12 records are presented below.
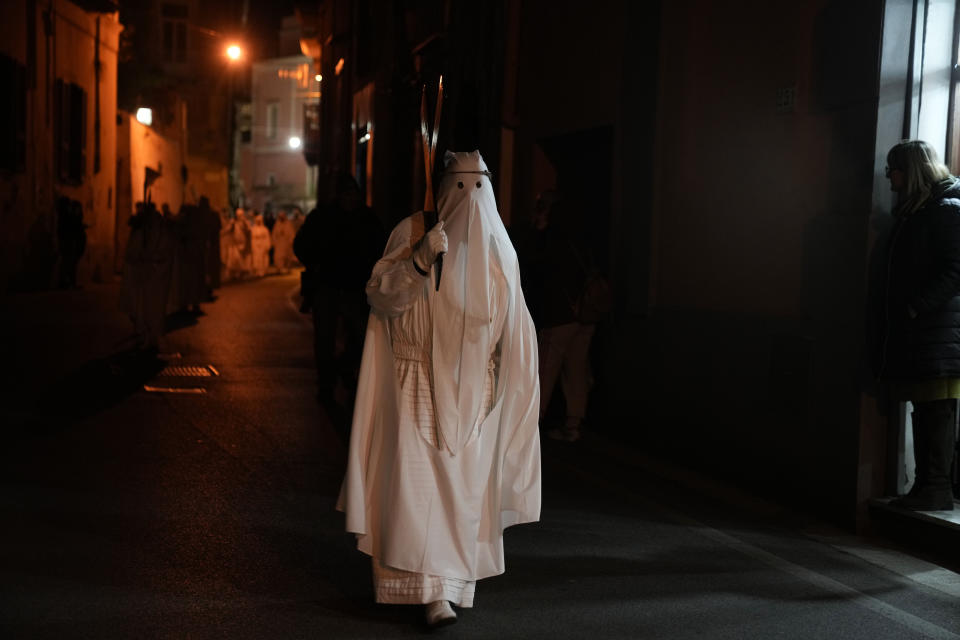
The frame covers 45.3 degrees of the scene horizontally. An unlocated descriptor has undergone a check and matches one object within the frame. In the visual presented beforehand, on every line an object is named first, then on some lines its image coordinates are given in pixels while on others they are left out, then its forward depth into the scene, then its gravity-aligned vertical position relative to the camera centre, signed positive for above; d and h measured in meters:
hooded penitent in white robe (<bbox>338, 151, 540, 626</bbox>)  4.72 -0.77
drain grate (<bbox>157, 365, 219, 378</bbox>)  12.47 -1.70
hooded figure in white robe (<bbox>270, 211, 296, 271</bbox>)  44.66 -0.75
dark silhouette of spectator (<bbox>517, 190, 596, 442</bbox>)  9.30 -0.54
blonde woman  6.22 -0.34
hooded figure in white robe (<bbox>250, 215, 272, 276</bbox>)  38.09 -0.83
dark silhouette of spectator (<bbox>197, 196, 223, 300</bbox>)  23.20 -0.56
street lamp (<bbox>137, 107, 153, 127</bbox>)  36.63 +3.20
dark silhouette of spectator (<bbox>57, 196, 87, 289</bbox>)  24.92 -0.54
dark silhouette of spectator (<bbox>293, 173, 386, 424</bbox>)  10.69 -0.38
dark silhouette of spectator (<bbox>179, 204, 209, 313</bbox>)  20.36 -0.76
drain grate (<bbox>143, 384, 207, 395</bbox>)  11.23 -1.70
